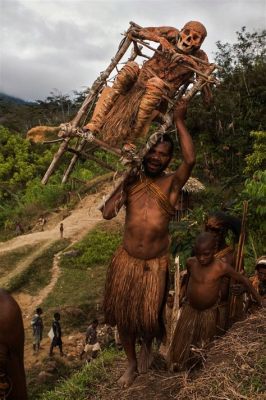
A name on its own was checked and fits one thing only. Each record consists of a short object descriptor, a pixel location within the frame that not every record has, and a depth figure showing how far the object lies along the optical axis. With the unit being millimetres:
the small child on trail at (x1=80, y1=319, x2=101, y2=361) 9235
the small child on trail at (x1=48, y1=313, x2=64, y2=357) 9930
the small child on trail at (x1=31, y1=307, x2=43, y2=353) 10219
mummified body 3025
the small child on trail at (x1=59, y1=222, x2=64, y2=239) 17000
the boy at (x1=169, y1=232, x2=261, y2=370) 3785
